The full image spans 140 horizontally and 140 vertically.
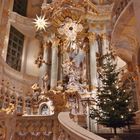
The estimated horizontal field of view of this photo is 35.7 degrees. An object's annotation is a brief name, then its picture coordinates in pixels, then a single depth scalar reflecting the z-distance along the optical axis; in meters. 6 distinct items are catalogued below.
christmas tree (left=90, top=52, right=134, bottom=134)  7.12
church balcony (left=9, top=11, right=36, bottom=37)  15.16
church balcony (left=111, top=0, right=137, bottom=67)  6.41
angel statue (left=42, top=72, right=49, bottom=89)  14.25
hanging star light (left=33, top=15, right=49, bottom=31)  15.49
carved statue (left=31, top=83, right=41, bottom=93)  13.55
